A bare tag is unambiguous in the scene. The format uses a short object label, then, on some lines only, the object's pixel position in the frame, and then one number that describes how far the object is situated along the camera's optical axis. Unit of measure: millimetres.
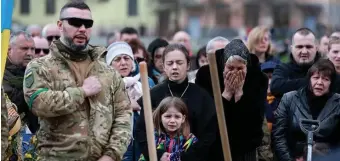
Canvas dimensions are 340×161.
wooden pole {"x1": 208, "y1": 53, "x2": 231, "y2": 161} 12648
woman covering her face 14157
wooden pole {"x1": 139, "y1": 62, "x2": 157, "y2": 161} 11812
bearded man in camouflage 11650
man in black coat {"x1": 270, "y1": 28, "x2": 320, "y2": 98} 15992
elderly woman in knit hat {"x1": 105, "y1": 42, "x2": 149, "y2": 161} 15566
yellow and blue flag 11026
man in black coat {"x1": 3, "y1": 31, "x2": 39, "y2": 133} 14899
